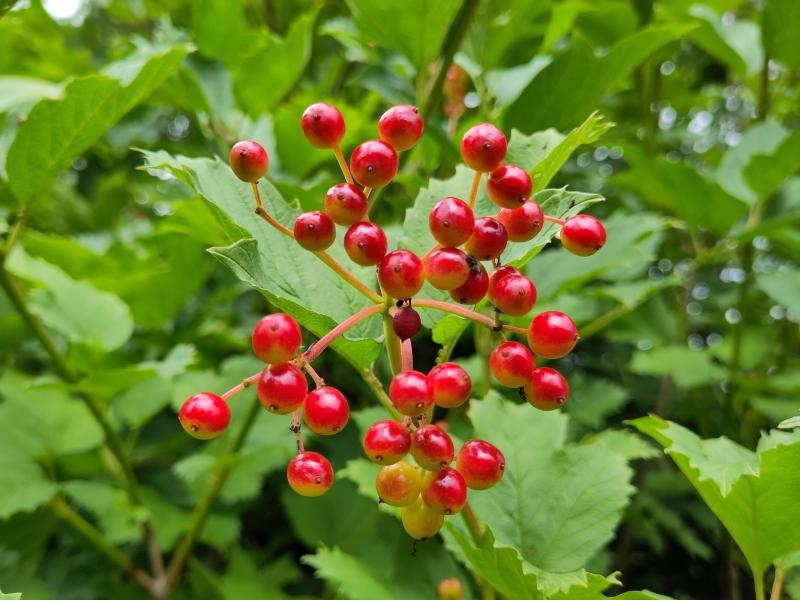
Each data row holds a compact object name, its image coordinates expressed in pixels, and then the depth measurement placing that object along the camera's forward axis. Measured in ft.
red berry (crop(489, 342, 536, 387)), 0.54
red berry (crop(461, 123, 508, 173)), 0.54
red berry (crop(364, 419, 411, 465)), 0.51
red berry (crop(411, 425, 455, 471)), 0.51
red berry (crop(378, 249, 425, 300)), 0.51
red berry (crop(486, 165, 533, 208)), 0.54
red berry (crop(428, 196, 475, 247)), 0.52
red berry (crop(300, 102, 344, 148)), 0.57
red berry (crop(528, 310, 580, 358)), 0.53
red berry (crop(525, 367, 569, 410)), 0.54
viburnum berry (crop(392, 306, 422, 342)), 0.53
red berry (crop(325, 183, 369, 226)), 0.53
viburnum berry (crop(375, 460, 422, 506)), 0.53
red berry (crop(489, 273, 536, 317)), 0.52
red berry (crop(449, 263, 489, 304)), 0.53
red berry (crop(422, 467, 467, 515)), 0.52
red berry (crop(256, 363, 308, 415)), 0.50
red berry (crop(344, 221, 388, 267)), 0.52
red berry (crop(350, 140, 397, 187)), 0.54
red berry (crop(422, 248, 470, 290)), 0.51
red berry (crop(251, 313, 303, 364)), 0.50
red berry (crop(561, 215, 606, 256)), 0.56
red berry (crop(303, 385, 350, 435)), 0.51
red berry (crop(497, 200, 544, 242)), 0.55
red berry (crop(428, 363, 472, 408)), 0.53
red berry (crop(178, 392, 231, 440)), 0.52
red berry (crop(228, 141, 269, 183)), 0.53
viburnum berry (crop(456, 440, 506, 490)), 0.54
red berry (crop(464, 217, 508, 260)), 0.53
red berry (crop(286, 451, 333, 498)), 0.53
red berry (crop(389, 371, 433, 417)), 0.51
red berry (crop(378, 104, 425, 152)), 0.56
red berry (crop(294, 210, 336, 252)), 0.51
